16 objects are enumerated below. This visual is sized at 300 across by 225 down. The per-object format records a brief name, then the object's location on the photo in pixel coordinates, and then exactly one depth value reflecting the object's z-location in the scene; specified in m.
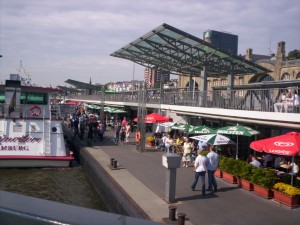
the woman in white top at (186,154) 16.48
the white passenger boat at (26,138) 17.94
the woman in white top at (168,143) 19.46
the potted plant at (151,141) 23.49
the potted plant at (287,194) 9.77
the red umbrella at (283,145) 10.31
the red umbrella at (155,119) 22.37
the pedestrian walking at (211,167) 11.48
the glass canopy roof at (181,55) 22.01
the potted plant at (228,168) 12.87
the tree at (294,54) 70.24
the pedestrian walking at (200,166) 11.23
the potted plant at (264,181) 10.77
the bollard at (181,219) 7.25
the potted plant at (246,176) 11.79
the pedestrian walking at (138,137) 21.52
